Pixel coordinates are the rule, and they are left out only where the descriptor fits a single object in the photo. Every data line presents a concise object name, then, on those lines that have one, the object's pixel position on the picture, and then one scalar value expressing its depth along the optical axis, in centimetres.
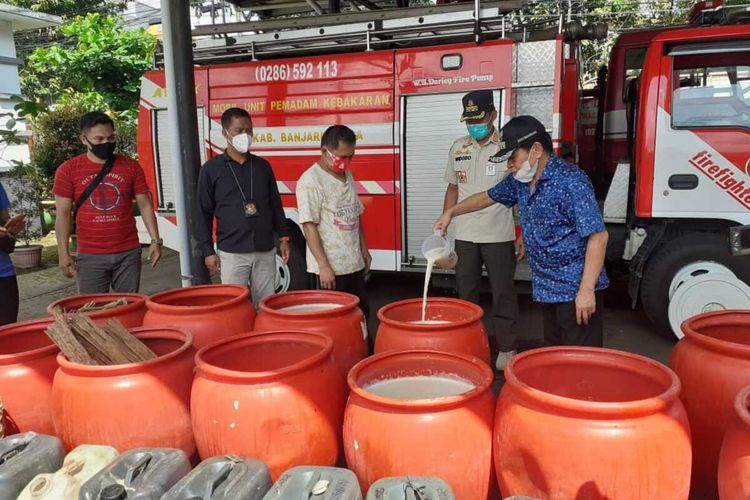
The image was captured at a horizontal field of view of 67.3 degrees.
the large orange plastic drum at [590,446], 146
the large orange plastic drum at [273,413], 174
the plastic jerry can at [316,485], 128
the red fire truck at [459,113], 397
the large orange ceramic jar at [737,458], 138
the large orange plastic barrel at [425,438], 160
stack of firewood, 196
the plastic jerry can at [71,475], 138
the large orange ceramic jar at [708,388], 176
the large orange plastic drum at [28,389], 203
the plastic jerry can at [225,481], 130
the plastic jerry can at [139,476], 133
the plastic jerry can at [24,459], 144
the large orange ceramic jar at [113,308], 255
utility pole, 357
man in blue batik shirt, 246
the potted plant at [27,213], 807
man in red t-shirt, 341
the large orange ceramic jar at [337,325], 238
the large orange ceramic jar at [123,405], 183
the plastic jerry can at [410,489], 126
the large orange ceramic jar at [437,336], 223
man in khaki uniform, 372
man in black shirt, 333
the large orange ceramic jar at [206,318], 242
